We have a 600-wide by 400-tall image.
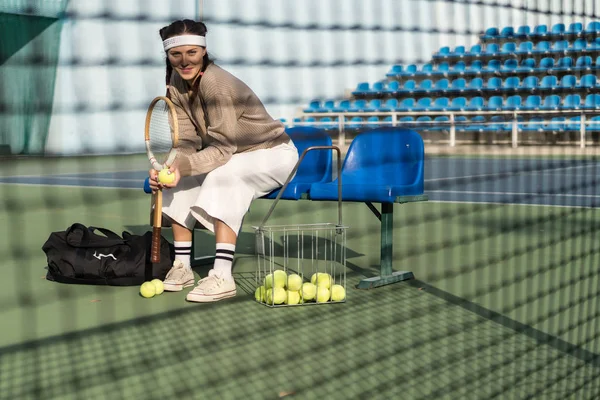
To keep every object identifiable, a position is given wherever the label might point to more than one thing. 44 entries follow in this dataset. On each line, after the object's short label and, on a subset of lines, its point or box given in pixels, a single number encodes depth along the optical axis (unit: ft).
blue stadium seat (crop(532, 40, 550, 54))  51.21
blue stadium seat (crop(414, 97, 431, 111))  55.26
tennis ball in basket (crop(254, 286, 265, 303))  11.72
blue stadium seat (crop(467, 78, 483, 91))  48.85
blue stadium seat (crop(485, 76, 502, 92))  50.75
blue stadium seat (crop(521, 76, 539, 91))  53.80
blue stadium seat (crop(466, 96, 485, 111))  54.44
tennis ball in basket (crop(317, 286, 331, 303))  11.62
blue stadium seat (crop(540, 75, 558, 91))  52.18
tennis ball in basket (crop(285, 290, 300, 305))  11.60
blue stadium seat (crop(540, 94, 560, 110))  46.31
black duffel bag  12.73
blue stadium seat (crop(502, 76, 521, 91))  54.11
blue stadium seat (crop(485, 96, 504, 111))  54.49
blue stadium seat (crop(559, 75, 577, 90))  52.72
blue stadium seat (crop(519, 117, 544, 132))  52.83
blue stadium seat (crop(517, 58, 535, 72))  53.24
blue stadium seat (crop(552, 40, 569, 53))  52.88
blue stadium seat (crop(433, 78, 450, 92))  51.67
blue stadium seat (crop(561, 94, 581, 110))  48.93
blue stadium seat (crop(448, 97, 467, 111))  55.61
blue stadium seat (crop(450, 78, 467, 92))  49.18
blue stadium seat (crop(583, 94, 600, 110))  42.58
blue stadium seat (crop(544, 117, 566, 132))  52.80
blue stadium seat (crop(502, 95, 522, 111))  51.19
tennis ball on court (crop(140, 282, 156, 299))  12.13
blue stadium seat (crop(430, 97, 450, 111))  55.59
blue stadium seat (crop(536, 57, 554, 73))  54.03
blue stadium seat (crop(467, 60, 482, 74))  46.46
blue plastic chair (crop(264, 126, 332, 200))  14.52
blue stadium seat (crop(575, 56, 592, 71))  44.01
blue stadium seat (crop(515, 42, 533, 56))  49.74
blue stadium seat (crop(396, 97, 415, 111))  55.00
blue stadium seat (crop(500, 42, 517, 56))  47.23
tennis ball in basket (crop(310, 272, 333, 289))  11.71
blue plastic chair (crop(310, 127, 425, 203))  12.72
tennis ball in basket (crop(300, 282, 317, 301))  11.64
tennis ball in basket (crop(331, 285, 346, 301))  11.75
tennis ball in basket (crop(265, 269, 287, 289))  11.58
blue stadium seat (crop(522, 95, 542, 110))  49.85
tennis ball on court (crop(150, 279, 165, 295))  12.27
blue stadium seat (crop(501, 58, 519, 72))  53.57
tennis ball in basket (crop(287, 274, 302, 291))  11.65
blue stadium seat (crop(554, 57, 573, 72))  50.74
